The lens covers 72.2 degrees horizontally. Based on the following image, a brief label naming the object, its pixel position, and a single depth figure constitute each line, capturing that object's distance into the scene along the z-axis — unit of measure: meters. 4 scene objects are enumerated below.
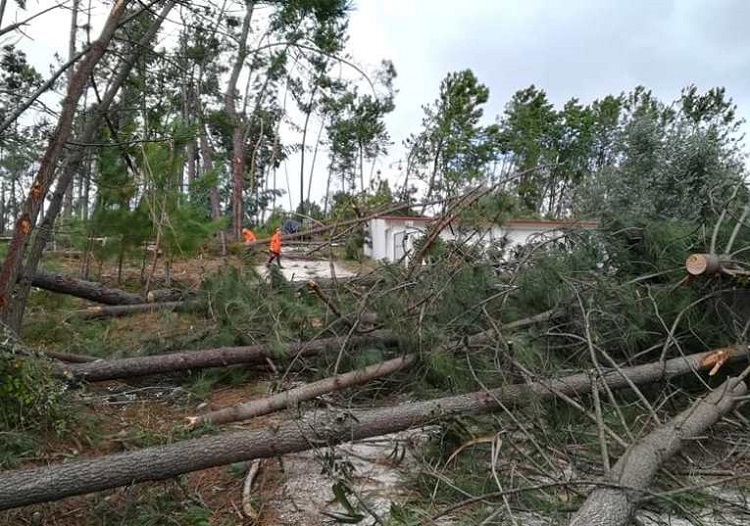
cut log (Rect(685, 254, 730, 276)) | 3.36
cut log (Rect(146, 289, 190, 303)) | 6.13
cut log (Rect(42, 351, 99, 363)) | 3.81
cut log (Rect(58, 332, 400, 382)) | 3.54
